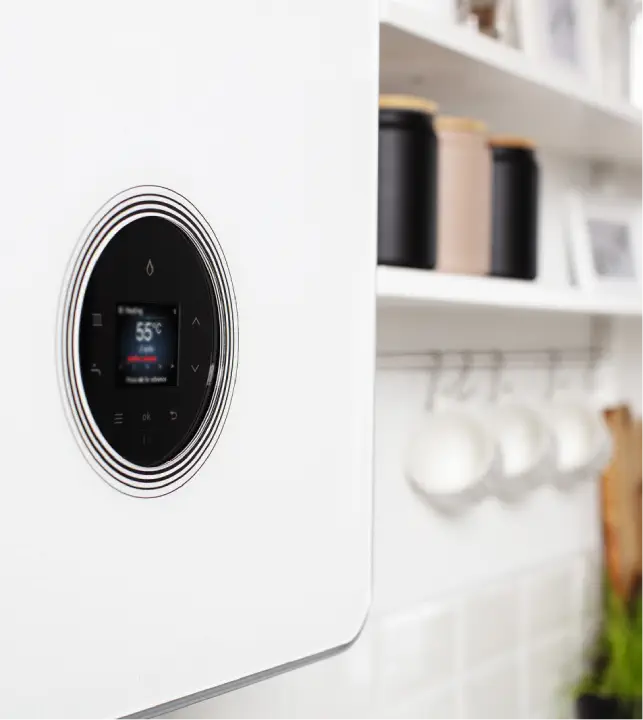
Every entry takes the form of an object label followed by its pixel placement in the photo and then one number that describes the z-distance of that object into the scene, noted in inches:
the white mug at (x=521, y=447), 54.3
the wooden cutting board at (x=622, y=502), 65.4
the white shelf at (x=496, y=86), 37.6
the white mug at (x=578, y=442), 59.4
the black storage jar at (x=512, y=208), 46.9
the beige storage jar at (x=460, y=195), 42.4
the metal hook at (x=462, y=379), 54.4
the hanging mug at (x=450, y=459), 49.8
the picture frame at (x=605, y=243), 59.8
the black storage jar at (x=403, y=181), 38.3
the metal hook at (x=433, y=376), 52.4
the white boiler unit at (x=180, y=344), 18.2
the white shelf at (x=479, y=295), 37.0
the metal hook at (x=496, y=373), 56.7
